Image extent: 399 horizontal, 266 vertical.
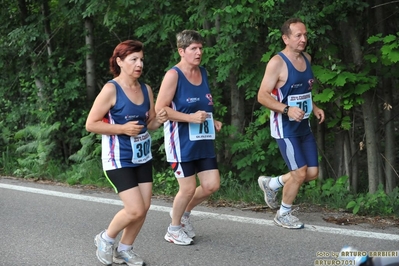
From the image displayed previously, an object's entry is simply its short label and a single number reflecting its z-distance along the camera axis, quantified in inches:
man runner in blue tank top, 449.6
